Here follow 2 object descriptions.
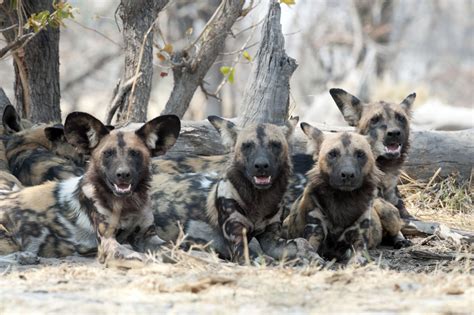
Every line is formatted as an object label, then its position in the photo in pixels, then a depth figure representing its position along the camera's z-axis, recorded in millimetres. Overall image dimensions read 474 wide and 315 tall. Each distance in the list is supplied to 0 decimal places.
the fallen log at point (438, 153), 13398
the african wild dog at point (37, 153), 11664
